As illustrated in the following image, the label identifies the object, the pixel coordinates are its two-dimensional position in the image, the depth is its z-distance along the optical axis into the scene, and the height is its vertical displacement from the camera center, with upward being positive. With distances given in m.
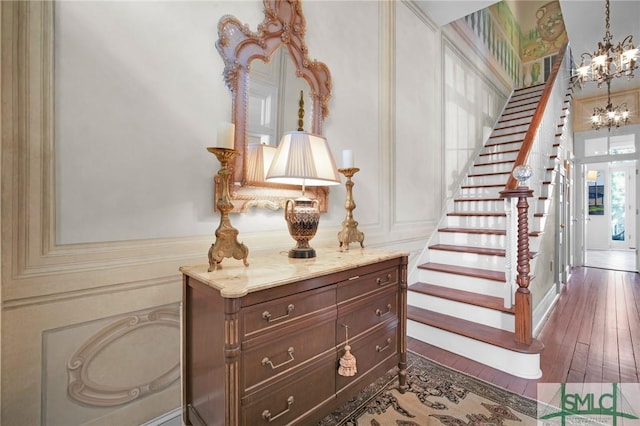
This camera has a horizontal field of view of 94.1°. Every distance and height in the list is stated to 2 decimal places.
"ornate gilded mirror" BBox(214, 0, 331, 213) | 1.64 +0.90
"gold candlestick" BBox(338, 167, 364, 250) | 1.97 -0.09
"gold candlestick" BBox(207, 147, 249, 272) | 1.31 -0.09
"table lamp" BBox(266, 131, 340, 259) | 1.52 +0.22
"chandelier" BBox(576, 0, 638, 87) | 3.09 +1.64
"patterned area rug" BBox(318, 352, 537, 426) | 1.62 -1.13
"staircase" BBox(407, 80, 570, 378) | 2.24 -0.62
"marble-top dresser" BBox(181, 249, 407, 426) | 1.09 -0.52
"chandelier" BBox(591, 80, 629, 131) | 4.52 +1.54
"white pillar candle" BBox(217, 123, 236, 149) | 1.30 +0.35
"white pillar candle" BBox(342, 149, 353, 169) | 1.97 +0.36
